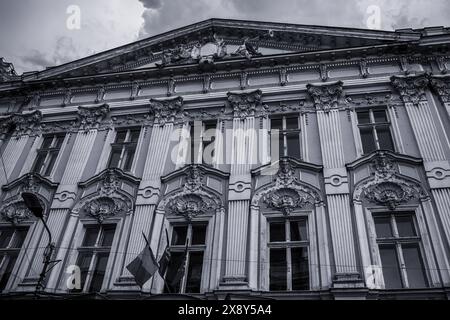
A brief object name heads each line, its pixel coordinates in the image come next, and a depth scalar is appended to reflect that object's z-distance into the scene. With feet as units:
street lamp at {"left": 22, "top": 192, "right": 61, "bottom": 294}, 33.52
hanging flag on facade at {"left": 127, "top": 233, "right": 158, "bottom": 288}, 33.06
